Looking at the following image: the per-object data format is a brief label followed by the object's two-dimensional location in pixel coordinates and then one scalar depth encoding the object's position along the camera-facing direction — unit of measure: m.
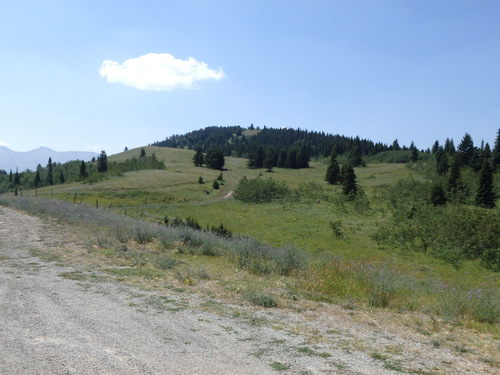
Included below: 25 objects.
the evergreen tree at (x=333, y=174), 86.94
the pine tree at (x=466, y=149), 89.50
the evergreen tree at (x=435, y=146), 165.75
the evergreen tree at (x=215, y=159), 129.00
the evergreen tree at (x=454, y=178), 56.89
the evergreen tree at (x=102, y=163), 118.01
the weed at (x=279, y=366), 4.39
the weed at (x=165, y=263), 10.81
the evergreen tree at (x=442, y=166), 81.53
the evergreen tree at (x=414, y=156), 125.31
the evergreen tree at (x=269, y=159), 136.25
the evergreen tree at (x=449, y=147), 110.15
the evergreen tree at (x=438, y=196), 49.09
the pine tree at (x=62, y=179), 124.46
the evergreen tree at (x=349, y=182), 63.44
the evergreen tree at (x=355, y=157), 123.94
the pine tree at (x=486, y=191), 51.41
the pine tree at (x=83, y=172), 106.88
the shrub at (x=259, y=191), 65.06
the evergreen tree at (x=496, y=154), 80.31
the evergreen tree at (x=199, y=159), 135.38
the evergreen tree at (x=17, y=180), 144.35
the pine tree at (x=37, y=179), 134.55
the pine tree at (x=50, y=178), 136.80
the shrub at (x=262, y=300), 7.41
